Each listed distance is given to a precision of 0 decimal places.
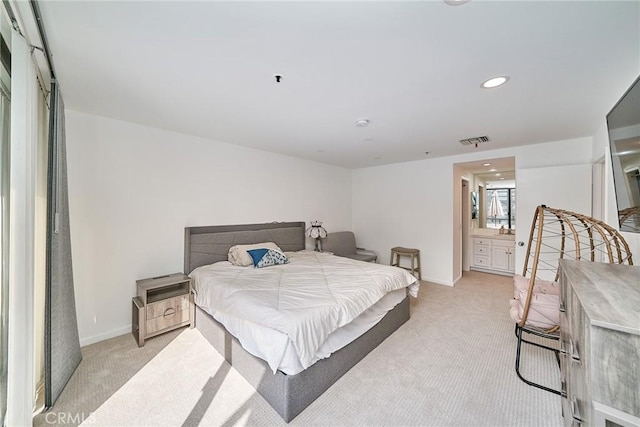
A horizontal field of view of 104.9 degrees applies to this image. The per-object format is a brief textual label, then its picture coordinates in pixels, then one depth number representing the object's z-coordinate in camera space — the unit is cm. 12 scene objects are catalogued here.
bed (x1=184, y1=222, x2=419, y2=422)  170
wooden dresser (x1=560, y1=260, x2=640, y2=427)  76
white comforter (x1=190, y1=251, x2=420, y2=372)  175
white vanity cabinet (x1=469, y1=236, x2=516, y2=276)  505
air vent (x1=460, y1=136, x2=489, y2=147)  331
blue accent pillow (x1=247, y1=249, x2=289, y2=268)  324
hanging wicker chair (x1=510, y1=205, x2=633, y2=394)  194
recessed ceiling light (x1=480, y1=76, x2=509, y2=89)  181
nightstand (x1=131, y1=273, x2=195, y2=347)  256
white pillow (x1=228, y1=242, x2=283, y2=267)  324
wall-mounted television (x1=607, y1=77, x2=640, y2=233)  135
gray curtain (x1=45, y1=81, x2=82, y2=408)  173
